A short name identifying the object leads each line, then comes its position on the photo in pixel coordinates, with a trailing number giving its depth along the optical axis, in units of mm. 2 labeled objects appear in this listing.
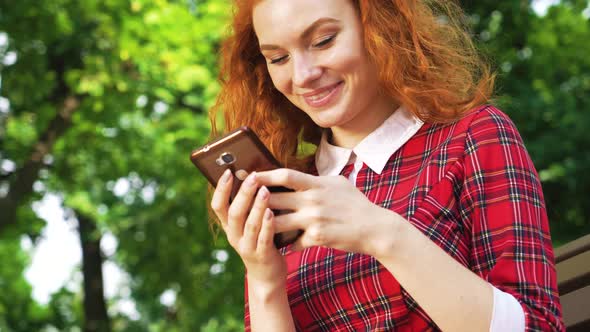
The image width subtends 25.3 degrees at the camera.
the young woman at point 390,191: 1428
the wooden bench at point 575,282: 1613
